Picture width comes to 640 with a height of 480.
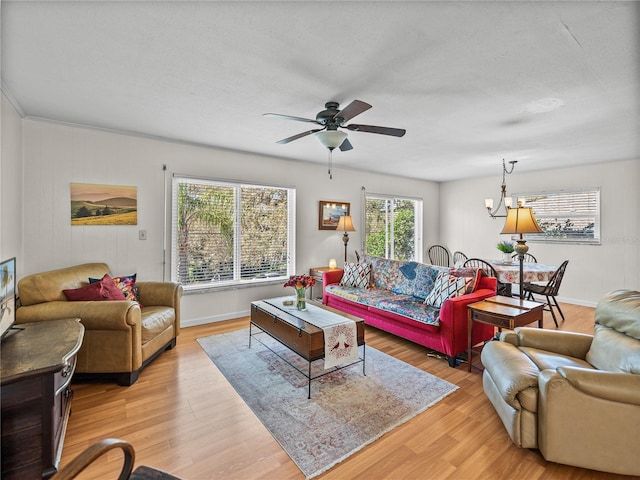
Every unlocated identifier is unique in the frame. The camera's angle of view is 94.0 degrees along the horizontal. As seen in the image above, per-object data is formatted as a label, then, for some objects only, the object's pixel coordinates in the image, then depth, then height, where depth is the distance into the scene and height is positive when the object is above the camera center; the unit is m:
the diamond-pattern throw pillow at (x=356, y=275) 4.36 -0.60
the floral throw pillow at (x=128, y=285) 3.09 -0.55
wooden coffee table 2.40 -0.85
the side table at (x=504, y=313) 2.53 -0.68
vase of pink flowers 3.02 -0.52
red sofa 2.88 -0.93
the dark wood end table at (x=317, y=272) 4.82 -0.61
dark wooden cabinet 1.49 -0.90
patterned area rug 1.88 -1.29
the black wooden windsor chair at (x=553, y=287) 4.11 -0.71
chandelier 4.80 +0.67
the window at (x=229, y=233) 4.00 +0.02
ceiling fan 2.48 +0.92
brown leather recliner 1.58 -0.90
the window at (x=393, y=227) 6.10 +0.18
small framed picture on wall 5.24 +0.39
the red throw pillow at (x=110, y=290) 2.81 -0.55
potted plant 4.62 -0.21
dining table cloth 4.04 -0.51
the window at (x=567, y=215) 5.10 +0.40
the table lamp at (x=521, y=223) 2.77 +0.12
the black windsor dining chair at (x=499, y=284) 4.21 -0.72
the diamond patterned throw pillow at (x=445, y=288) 3.09 -0.56
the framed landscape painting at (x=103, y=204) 3.27 +0.33
